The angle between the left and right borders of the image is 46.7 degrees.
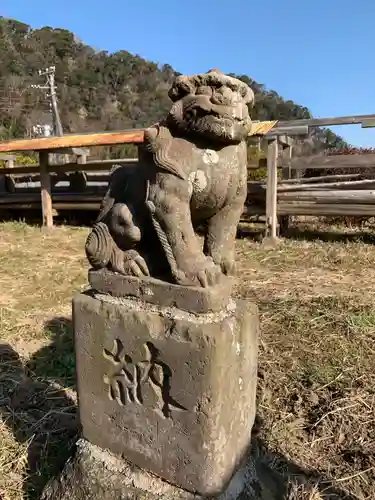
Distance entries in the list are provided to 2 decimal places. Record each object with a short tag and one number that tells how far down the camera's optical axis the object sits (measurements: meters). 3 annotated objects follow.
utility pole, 19.59
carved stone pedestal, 1.69
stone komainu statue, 1.63
